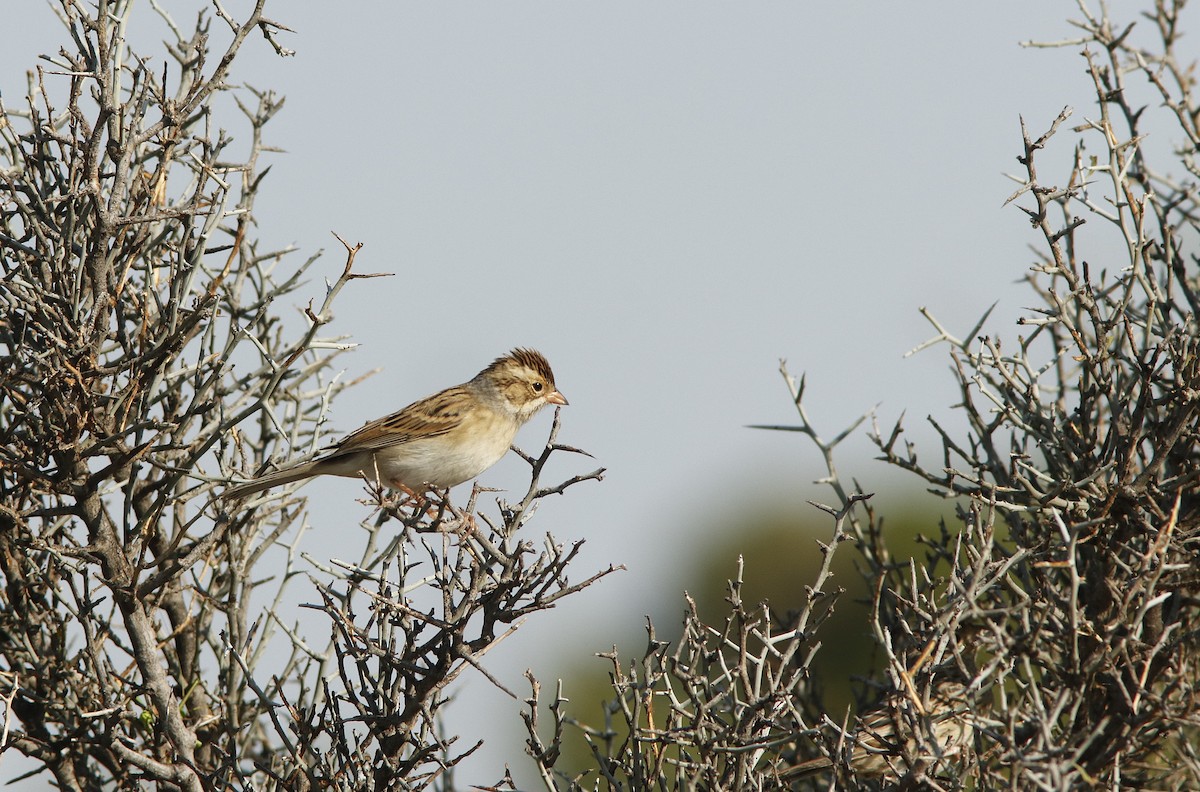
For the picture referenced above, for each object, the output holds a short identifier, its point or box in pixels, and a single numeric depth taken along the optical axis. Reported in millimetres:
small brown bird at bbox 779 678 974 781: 7293
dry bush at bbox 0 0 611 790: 8867
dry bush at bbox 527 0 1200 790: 7551
